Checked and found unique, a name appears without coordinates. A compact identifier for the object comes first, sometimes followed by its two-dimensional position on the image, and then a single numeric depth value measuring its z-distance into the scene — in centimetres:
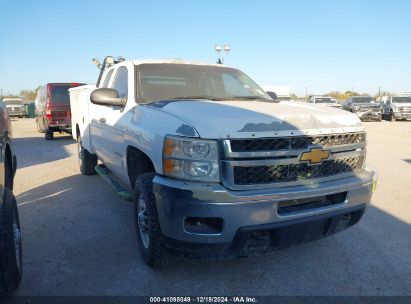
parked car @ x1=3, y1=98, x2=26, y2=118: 2927
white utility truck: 259
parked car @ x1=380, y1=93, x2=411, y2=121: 2242
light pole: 2232
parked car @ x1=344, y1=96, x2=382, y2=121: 2197
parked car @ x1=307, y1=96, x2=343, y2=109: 2556
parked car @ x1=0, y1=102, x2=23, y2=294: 241
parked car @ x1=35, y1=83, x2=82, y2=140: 1319
